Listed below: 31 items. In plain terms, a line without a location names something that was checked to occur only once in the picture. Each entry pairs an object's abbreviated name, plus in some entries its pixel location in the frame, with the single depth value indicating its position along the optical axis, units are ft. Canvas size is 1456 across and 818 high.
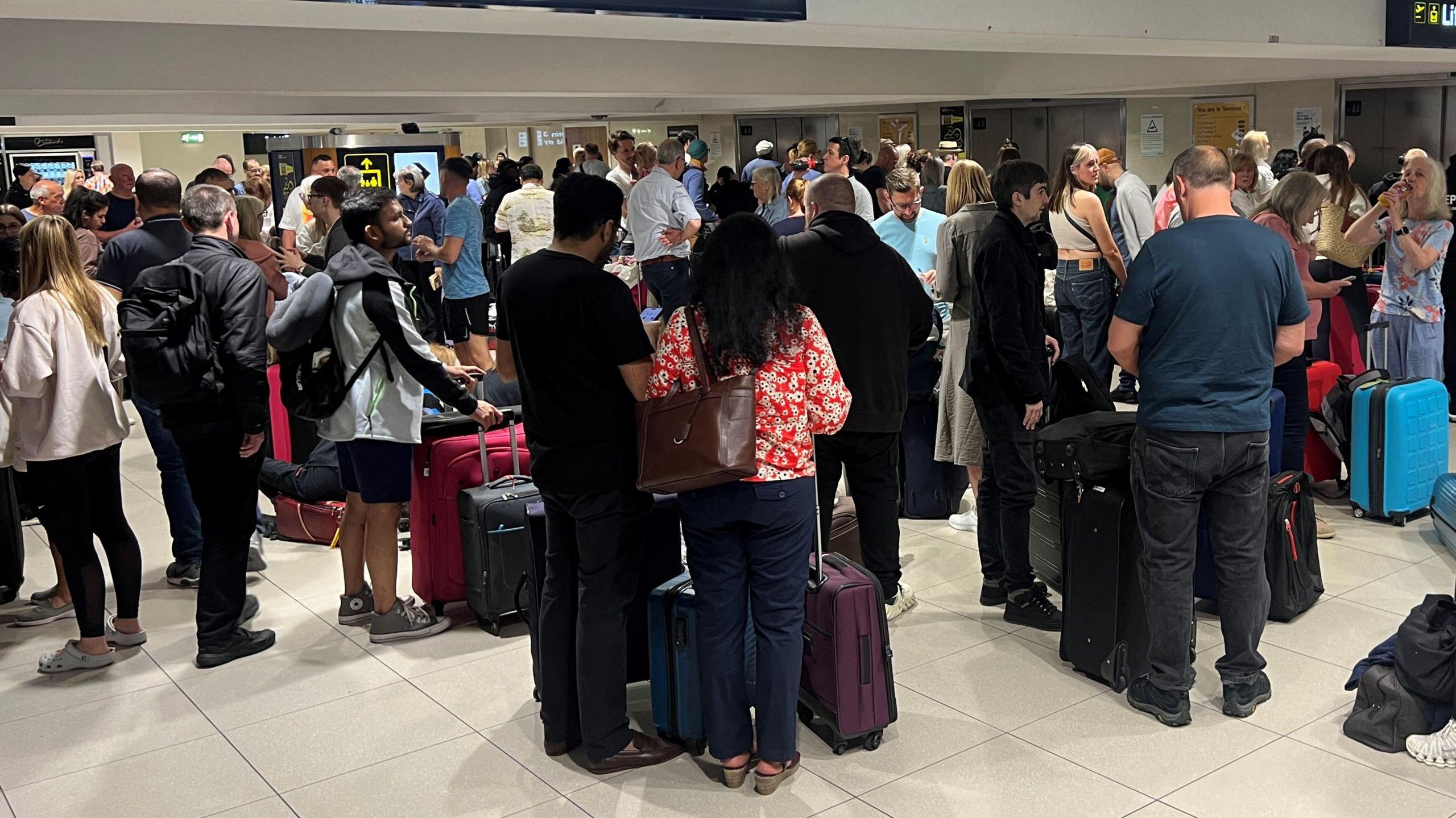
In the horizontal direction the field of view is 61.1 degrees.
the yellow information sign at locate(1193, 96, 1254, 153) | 38.37
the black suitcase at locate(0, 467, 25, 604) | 16.87
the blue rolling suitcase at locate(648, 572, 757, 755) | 11.51
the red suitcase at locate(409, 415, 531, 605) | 15.03
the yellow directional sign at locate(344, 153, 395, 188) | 44.24
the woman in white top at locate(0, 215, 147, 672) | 14.05
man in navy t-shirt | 11.24
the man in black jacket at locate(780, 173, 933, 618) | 13.06
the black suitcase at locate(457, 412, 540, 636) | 14.49
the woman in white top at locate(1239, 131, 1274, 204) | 26.09
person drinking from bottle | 19.49
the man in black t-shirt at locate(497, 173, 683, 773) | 10.61
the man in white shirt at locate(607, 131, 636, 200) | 32.91
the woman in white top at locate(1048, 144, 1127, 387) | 23.00
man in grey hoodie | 13.83
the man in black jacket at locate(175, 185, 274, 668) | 14.05
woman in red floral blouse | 10.25
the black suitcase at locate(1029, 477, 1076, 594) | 14.60
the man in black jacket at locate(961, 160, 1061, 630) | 13.78
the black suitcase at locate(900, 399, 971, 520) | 18.67
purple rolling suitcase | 11.27
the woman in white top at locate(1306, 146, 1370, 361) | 22.16
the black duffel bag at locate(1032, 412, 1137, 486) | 12.41
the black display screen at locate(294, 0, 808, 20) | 12.50
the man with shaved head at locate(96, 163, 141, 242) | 26.89
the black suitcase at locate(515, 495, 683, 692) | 12.23
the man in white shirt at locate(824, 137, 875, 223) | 25.20
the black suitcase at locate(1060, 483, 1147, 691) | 12.42
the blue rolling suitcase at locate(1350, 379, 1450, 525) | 17.54
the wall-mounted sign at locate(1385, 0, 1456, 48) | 21.98
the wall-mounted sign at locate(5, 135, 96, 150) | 58.08
